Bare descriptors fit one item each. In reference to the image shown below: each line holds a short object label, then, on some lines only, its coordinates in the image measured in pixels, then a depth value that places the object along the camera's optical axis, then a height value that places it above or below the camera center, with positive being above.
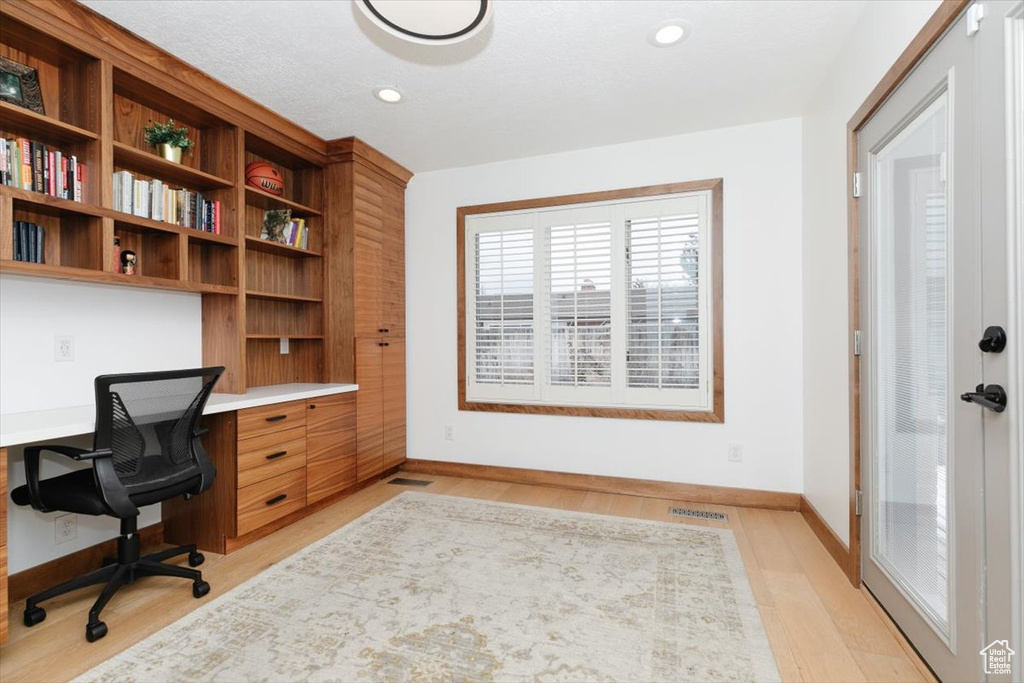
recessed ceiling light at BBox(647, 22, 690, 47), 2.13 +1.48
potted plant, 2.45 +1.11
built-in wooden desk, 2.45 -0.75
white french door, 1.19 -0.05
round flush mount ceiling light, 1.62 +1.21
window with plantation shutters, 3.26 +0.25
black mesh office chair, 1.77 -0.55
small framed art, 1.91 +1.12
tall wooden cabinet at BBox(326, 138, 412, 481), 3.43 +0.40
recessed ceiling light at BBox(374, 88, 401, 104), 2.72 +1.50
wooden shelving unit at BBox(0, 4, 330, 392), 2.05 +0.79
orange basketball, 3.01 +1.10
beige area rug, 1.57 -1.15
